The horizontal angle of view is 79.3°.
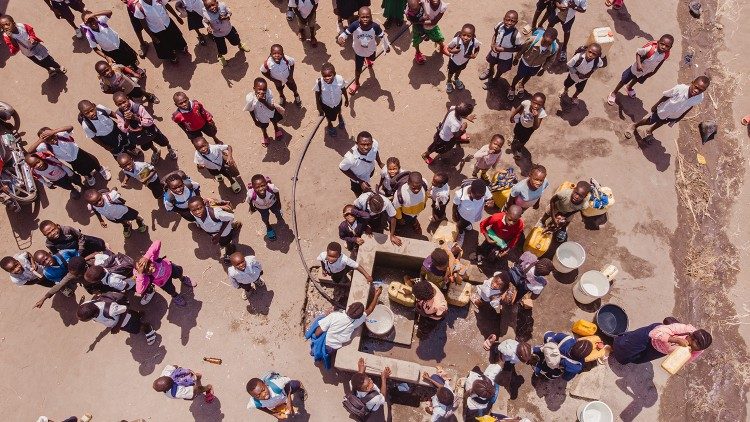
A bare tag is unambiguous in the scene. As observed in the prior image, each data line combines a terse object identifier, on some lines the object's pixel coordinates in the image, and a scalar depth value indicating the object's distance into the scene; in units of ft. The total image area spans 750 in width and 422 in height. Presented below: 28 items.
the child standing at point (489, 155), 25.46
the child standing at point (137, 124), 26.43
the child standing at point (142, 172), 25.16
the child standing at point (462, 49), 27.73
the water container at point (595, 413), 23.59
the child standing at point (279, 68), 27.35
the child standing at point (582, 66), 27.78
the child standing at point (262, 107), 25.96
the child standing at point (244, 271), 22.75
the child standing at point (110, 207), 24.32
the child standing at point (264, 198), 24.09
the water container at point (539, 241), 26.35
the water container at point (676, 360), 20.39
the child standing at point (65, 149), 26.11
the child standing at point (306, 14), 31.01
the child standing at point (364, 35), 27.68
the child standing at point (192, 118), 25.91
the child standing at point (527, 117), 25.88
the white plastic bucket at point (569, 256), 26.53
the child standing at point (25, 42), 28.81
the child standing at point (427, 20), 29.71
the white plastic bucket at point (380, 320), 24.58
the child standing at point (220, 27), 29.30
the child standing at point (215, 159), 25.09
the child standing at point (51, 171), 25.39
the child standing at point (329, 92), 25.99
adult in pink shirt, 20.68
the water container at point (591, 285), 25.97
